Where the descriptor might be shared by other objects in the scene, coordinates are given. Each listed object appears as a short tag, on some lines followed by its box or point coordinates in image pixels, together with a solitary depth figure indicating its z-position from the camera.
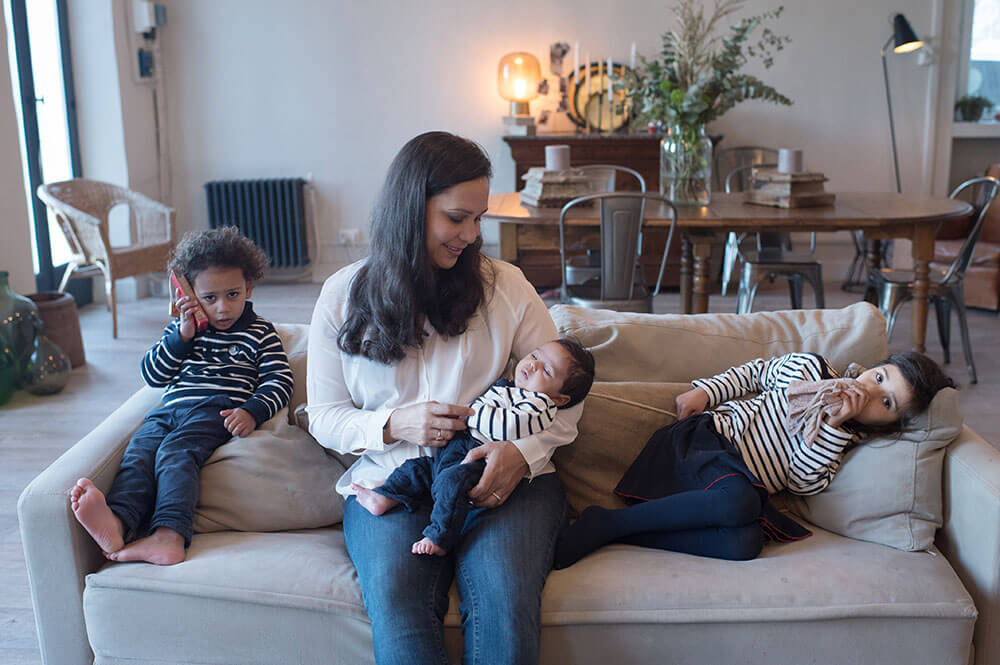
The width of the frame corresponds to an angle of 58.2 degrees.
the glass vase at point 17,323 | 3.70
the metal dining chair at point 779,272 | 3.93
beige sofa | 1.53
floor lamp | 5.14
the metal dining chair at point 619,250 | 3.35
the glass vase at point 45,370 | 3.77
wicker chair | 4.57
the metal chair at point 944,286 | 3.74
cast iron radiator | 5.75
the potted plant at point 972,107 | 5.55
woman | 1.49
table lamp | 5.46
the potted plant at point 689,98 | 3.68
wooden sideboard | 5.27
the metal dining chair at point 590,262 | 4.11
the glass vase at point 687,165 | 3.83
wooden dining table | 3.49
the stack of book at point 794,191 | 3.70
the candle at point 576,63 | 5.27
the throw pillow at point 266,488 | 1.77
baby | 1.54
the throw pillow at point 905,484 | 1.67
